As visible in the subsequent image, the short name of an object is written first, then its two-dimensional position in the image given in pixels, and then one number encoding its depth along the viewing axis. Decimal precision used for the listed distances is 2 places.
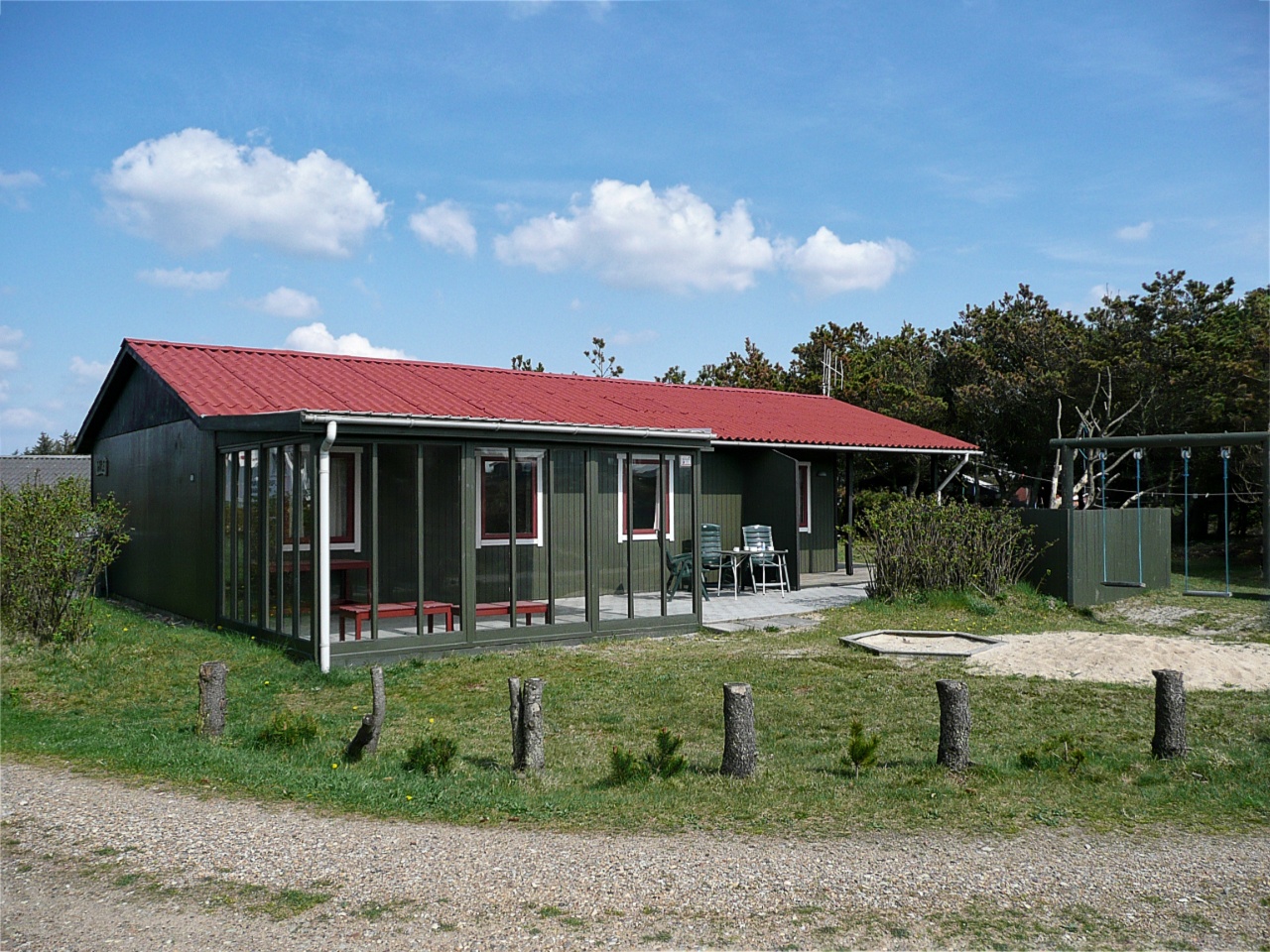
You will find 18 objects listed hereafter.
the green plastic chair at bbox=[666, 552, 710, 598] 14.20
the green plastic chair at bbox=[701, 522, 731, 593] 16.20
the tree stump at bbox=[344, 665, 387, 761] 6.39
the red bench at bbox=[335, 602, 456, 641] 10.27
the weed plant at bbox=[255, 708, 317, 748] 6.59
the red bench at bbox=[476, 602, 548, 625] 11.03
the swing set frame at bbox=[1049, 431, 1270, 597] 13.30
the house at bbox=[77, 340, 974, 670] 10.30
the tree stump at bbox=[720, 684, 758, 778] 5.98
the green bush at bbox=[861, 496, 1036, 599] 13.94
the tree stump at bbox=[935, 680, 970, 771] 6.11
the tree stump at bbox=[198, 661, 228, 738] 6.91
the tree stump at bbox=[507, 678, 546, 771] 6.14
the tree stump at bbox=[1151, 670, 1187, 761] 6.34
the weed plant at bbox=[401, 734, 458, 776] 6.08
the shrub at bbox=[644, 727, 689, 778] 6.02
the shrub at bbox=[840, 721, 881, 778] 6.08
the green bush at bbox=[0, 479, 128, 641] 10.12
